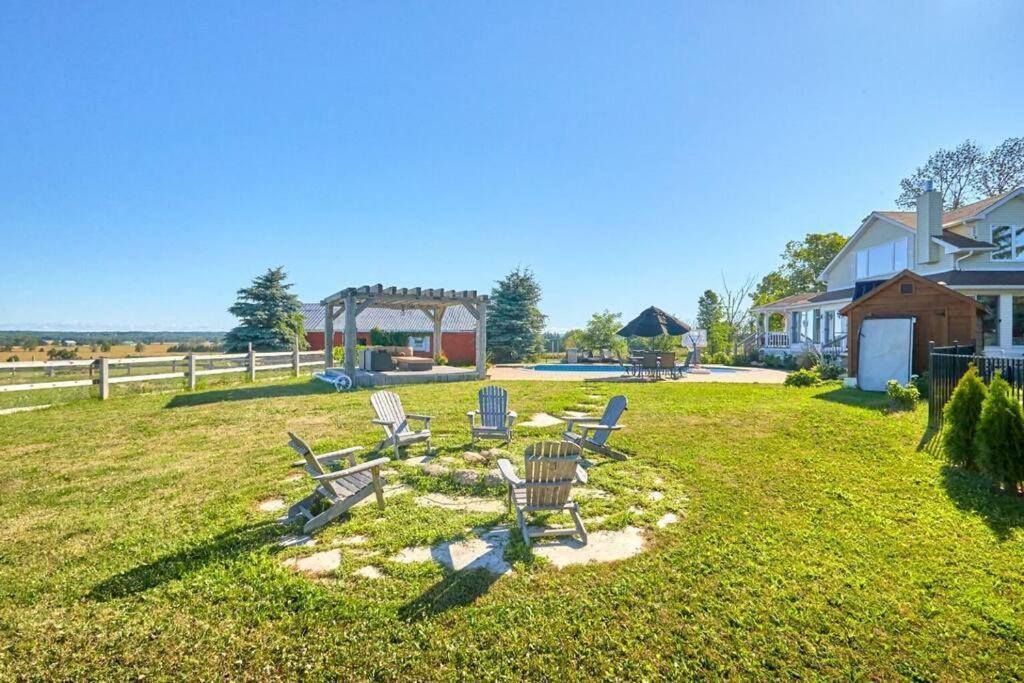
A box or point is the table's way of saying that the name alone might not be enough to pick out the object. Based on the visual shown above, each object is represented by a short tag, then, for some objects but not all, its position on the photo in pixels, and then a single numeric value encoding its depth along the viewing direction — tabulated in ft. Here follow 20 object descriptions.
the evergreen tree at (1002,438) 15.23
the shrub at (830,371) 49.73
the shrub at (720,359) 82.13
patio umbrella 69.87
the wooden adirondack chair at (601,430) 20.72
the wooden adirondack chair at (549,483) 12.70
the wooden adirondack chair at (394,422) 20.30
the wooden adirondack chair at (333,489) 13.02
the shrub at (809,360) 61.54
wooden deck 48.91
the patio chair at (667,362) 53.88
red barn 97.45
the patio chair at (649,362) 53.01
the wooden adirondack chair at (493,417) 22.22
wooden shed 36.68
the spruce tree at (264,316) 88.07
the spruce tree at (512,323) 92.22
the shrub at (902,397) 29.91
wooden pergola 48.42
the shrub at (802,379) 45.50
